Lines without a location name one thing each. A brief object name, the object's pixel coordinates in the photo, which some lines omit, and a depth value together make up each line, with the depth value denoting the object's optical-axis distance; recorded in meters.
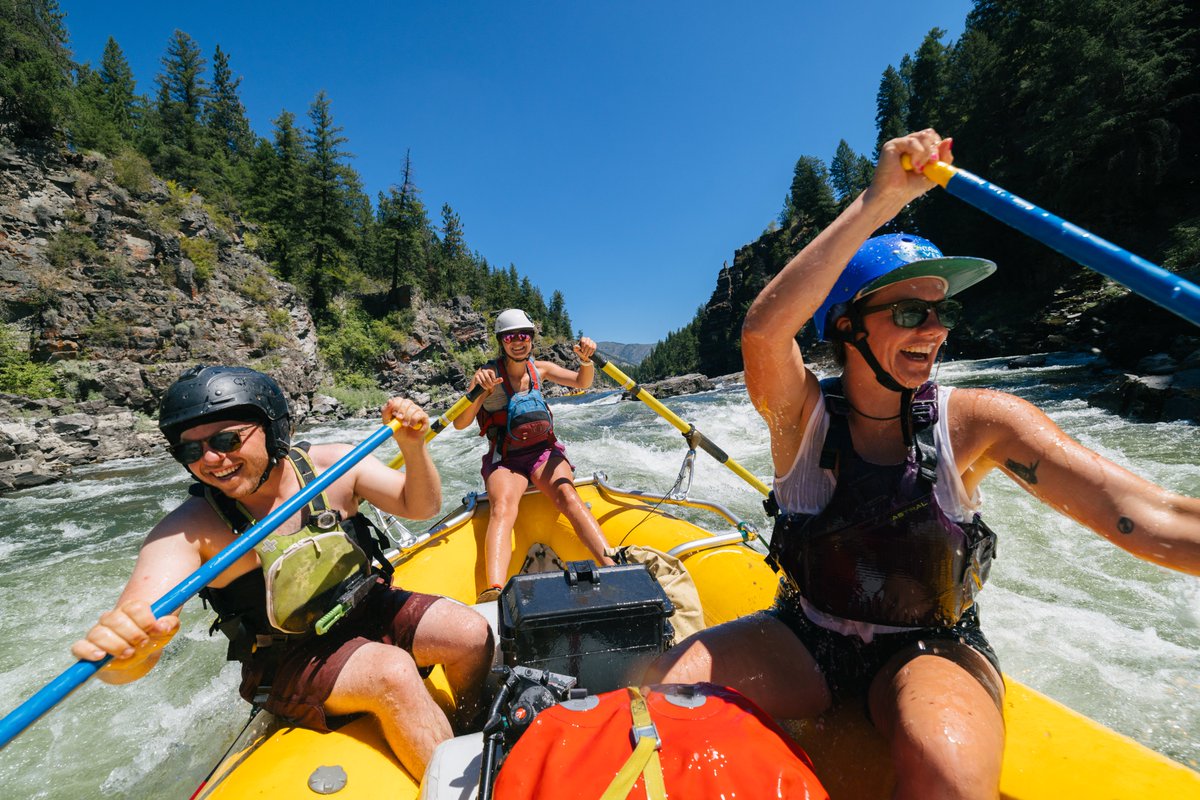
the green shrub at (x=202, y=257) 21.53
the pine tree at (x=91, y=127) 21.55
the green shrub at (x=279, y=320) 24.22
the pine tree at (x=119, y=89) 30.40
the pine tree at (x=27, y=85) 18.56
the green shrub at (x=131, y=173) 20.92
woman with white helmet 3.58
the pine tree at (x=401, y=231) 38.16
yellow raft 1.26
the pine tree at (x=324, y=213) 32.38
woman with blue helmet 1.30
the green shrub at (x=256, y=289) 23.92
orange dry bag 0.95
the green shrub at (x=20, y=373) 13.25
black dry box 1.78
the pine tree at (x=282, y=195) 31.31
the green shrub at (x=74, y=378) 13.91
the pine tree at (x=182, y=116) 30.50
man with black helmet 1.71
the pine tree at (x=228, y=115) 42.25
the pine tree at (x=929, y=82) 39.19
